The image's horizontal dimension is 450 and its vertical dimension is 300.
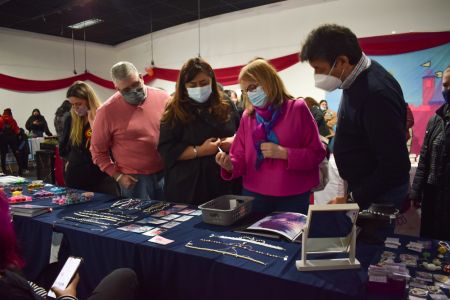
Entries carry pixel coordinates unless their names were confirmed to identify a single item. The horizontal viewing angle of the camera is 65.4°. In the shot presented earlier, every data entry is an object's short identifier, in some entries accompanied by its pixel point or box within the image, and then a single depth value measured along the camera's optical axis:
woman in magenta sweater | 1.66
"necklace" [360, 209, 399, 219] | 1.21
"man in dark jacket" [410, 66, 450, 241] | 2.21
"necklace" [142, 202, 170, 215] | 1.83
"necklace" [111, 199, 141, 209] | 1.95
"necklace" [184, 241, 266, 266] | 1.17
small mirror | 1.12
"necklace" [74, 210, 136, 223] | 1.72
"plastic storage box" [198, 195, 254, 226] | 1.54
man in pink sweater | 2.20
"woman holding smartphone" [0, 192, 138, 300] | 0.89
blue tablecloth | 1.05
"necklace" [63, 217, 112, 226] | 1.66
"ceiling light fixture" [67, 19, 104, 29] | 7.34
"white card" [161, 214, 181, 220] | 1.71
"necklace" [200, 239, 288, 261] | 1.22
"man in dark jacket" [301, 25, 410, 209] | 1.26
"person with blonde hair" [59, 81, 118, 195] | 2.54
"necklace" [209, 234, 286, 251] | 1.30
